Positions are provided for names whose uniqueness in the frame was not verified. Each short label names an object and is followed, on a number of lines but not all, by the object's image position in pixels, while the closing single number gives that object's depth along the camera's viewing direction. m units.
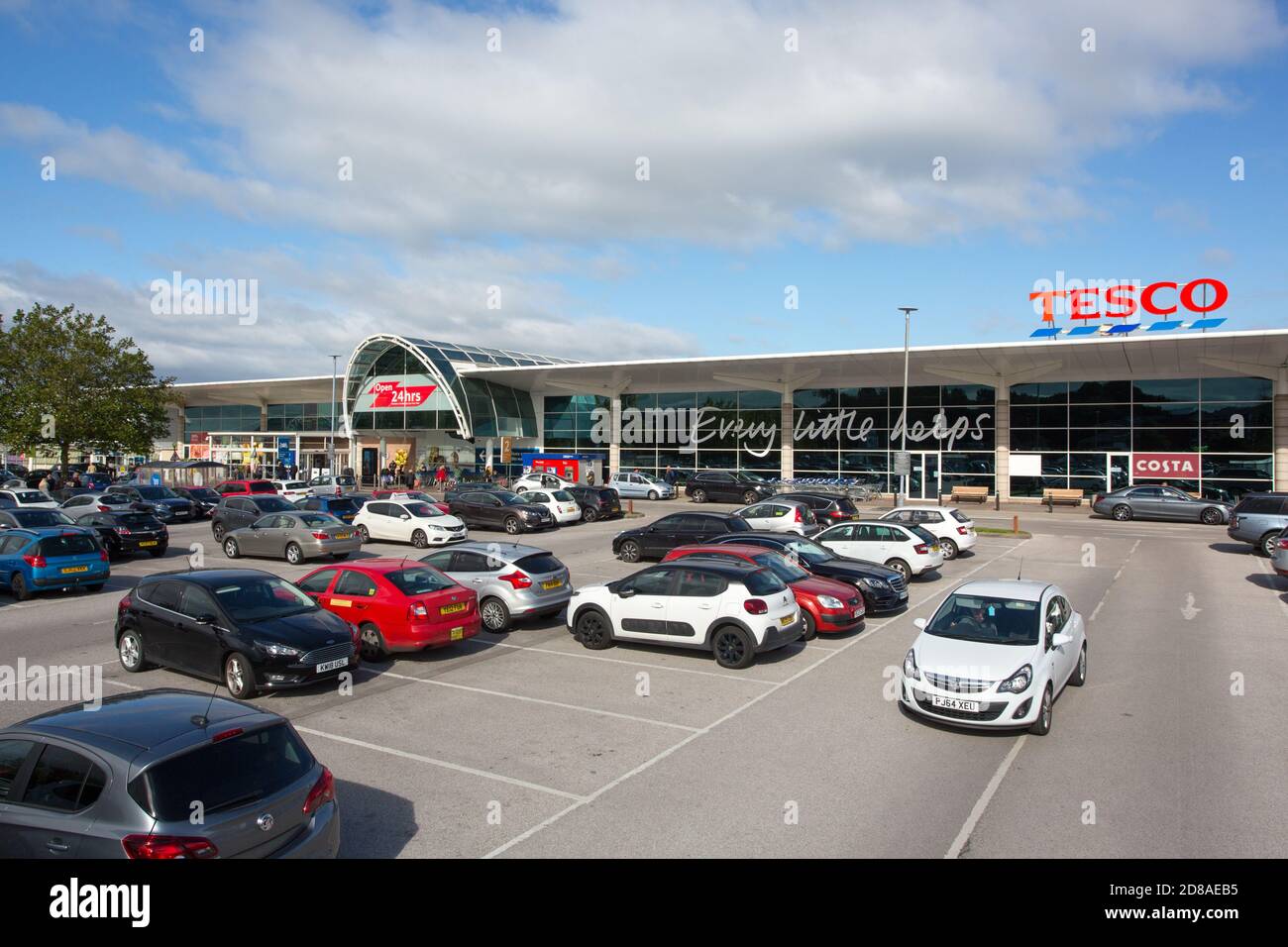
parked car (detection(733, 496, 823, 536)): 26.14
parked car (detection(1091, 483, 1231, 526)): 35.12
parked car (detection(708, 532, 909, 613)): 15.88
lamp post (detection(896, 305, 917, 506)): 38.50
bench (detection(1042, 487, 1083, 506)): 43.53
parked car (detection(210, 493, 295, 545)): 27.30
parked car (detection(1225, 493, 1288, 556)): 24.84
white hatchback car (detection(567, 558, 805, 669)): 12.12
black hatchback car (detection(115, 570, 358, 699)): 10.12
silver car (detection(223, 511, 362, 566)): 22.80
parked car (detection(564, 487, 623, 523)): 36.09
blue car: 17.28
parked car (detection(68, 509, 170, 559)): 24.02
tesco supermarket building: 41.41
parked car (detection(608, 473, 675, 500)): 48.59
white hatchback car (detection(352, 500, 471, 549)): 27.25
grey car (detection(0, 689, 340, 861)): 4.75
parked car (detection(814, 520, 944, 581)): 19.92
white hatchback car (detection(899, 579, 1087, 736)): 8.79
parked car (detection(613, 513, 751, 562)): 22.80
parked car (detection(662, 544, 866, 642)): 13.91
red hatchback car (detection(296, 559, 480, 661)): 12.05
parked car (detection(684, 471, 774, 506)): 43.12
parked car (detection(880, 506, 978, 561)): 24.79
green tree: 43.62
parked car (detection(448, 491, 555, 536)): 31.45
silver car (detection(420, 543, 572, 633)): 14.48
